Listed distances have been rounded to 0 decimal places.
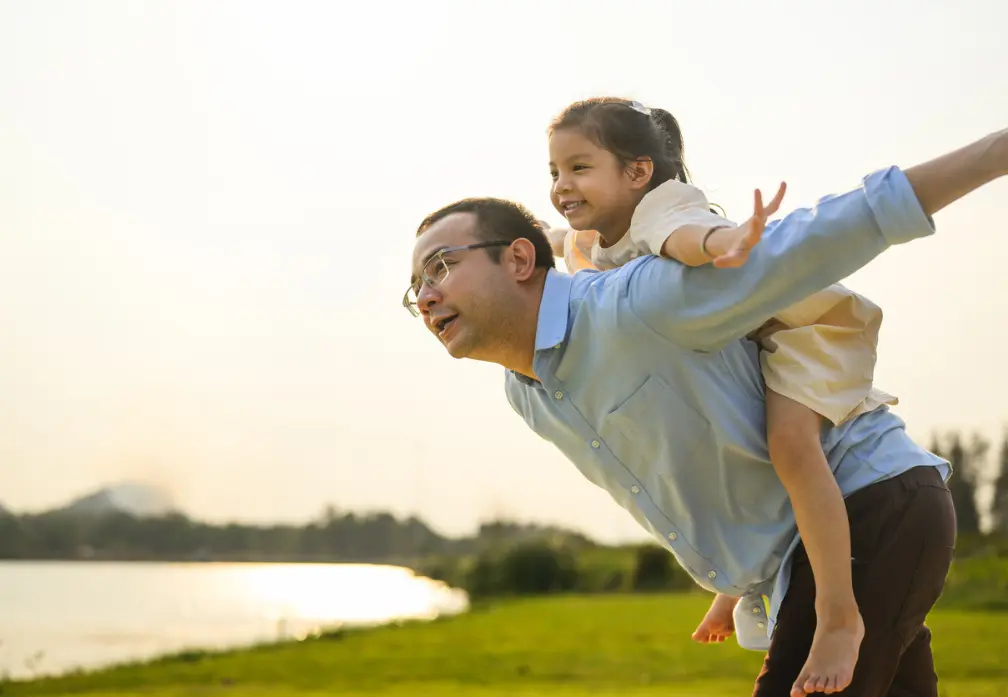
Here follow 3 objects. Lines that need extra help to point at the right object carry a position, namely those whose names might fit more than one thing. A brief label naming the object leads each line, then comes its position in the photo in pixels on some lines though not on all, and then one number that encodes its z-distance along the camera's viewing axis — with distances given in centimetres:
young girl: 221
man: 217
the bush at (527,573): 2700
